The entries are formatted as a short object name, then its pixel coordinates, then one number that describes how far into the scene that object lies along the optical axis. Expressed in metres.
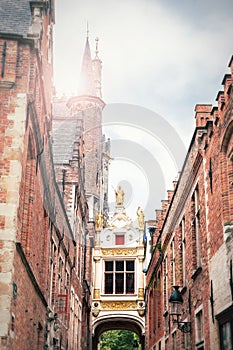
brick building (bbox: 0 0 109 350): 8.86
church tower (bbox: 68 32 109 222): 46.12
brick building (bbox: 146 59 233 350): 9.11
